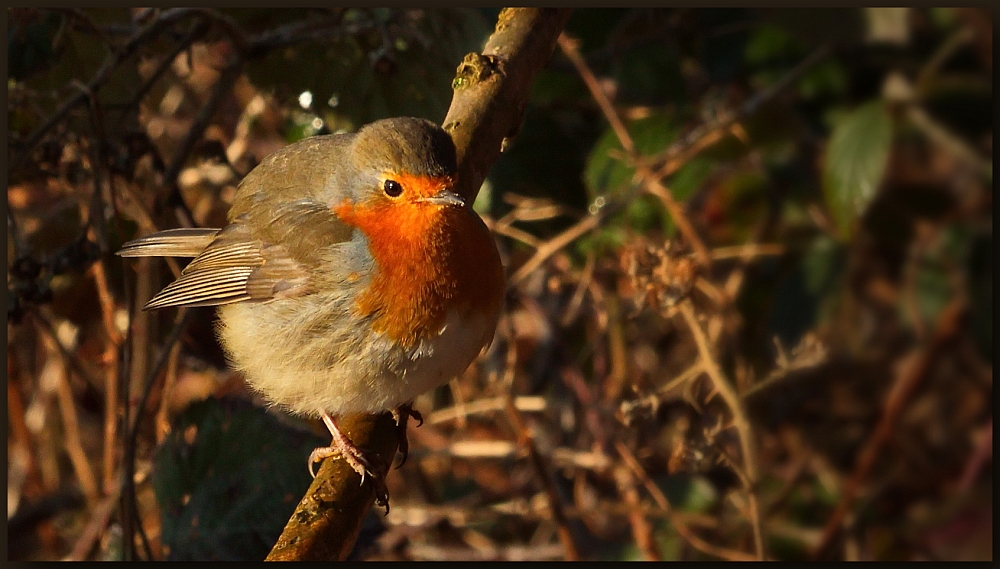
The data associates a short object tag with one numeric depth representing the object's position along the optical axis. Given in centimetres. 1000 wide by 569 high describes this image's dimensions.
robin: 450
